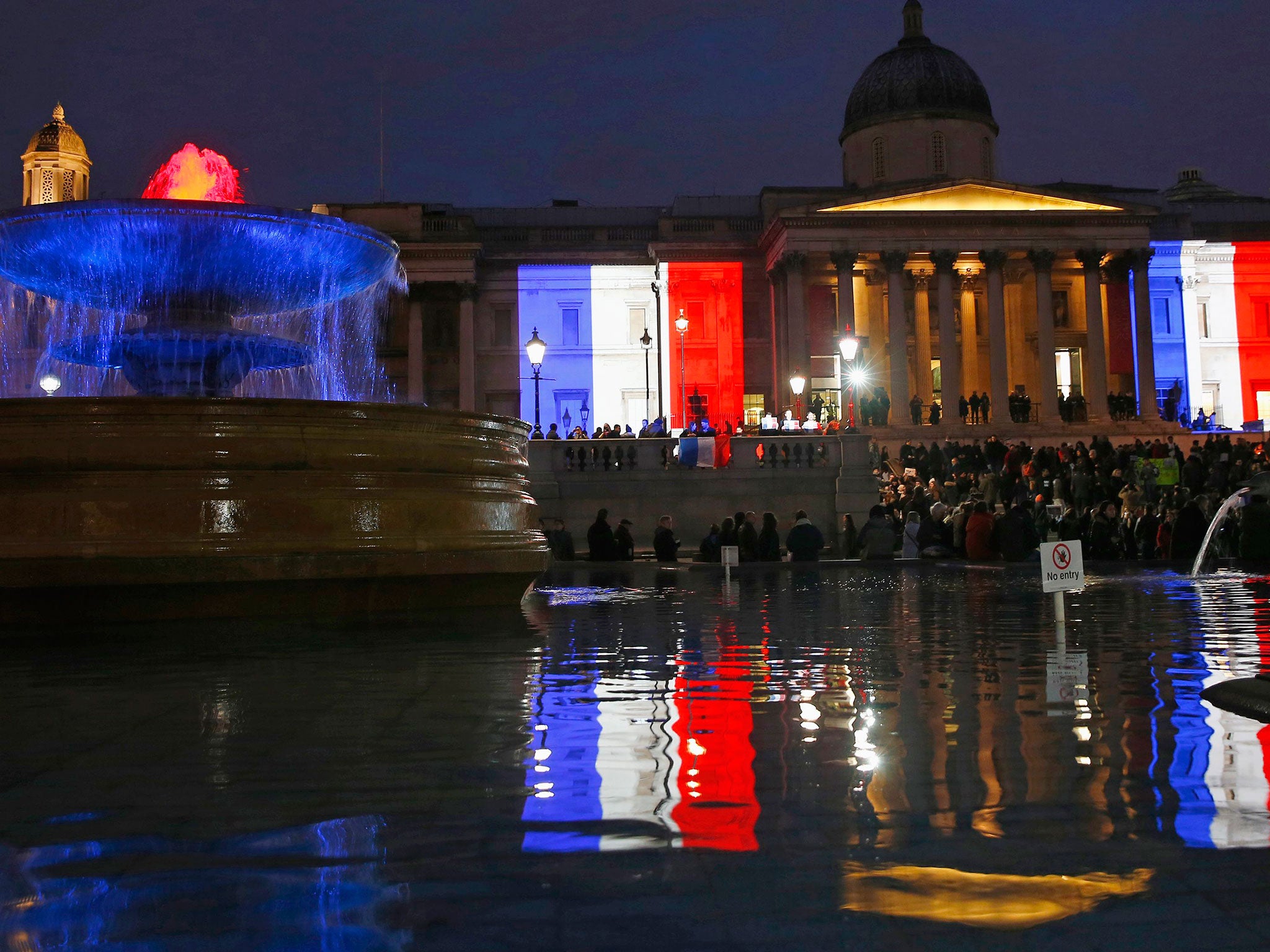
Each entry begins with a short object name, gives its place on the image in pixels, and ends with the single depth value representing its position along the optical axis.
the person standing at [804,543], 16.31
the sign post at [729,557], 11.63
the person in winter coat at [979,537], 15.84
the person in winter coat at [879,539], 16.69
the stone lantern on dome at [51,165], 57.91
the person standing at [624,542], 18.36
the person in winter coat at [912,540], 17.12
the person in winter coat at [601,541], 17.22
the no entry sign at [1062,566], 6.80
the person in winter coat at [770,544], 17.78
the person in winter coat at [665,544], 17.45
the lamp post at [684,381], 27.83
